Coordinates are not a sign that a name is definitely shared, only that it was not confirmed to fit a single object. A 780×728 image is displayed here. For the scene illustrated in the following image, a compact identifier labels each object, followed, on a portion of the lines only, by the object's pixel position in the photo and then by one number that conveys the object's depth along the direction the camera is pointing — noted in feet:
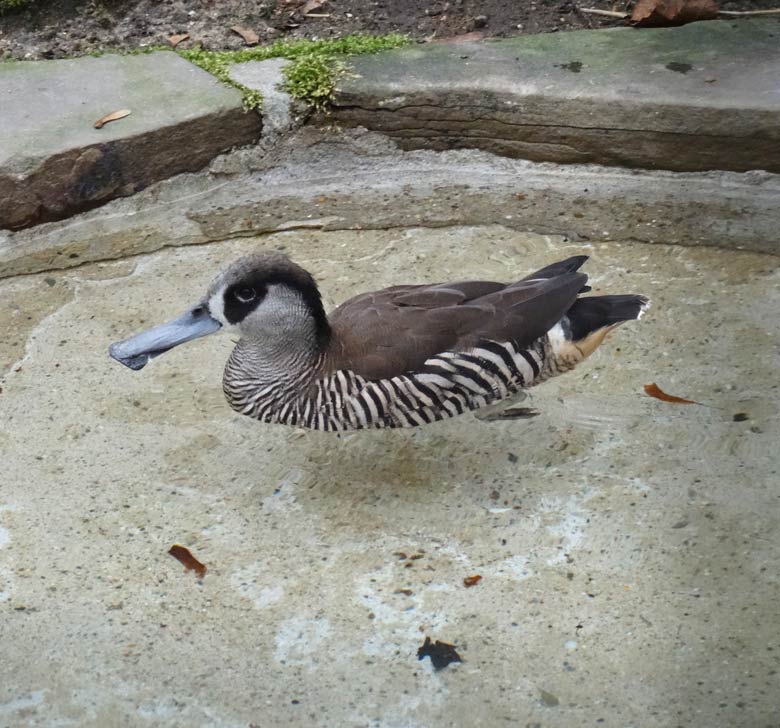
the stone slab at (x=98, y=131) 13.78
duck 10.68
